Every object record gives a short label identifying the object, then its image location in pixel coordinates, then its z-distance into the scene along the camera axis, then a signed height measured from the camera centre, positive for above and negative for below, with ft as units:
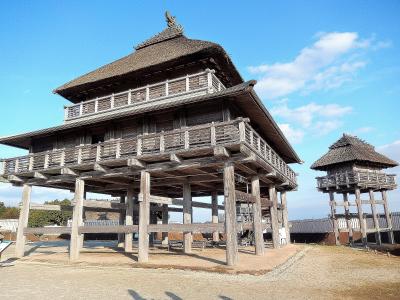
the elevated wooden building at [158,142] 39.93 +11.94
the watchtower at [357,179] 89.86 +11.64
